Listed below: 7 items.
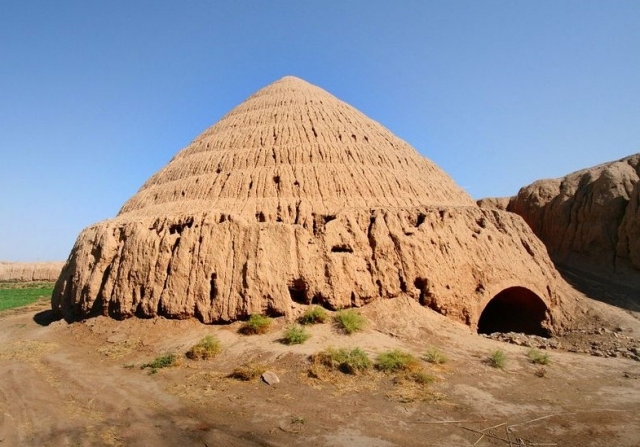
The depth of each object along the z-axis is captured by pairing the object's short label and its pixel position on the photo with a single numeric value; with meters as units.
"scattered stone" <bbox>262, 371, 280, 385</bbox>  9.86
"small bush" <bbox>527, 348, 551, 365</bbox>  11.58
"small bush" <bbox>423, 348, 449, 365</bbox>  11.01
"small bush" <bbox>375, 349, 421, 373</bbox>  10.34
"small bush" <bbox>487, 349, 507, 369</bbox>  11.05
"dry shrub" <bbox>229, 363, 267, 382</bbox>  10.07
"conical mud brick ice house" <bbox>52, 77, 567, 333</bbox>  13.61
